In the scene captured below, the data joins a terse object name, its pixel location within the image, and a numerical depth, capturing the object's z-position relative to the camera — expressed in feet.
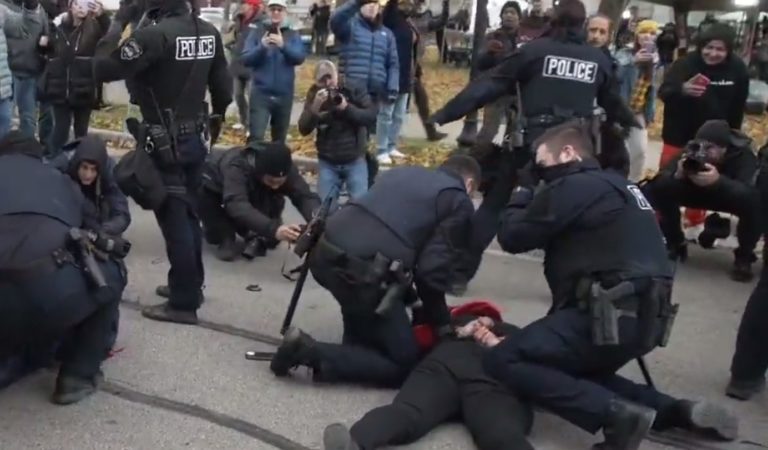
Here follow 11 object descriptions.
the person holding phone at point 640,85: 25.72
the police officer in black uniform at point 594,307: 12.84
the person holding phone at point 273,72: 28.43
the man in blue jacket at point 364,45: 27.48
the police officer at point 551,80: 19.16
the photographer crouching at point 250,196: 19.58
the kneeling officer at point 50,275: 12.70
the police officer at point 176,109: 16.48
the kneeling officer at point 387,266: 14.29
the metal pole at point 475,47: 32.60
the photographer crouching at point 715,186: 20.79
